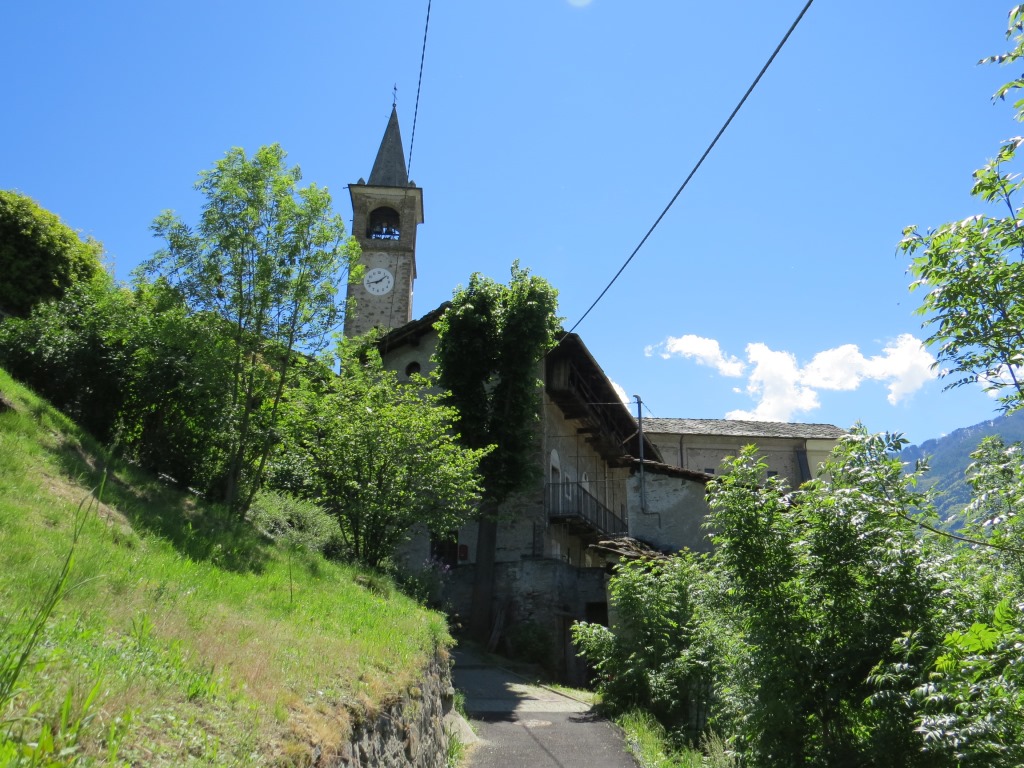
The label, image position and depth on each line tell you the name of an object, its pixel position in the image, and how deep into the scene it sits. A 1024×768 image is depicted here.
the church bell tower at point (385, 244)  33.59
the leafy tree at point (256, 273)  10.69
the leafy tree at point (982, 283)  4.68
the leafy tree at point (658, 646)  10.53
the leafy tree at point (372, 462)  11.62
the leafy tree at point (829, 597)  5.29
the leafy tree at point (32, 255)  14.54
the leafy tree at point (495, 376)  17.88
